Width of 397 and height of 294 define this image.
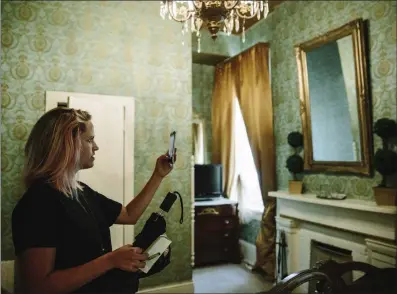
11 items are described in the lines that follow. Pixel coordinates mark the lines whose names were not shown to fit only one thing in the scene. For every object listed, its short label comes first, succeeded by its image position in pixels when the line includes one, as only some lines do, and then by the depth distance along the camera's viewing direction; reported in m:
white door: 2.66
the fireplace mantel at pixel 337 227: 2.30
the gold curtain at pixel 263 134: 3.56
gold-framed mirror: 2.62
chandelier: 1.84
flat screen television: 4.15
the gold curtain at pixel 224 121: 4.41
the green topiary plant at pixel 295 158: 3.22
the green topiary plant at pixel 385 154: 2.28
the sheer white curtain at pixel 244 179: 4.16
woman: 0.93
